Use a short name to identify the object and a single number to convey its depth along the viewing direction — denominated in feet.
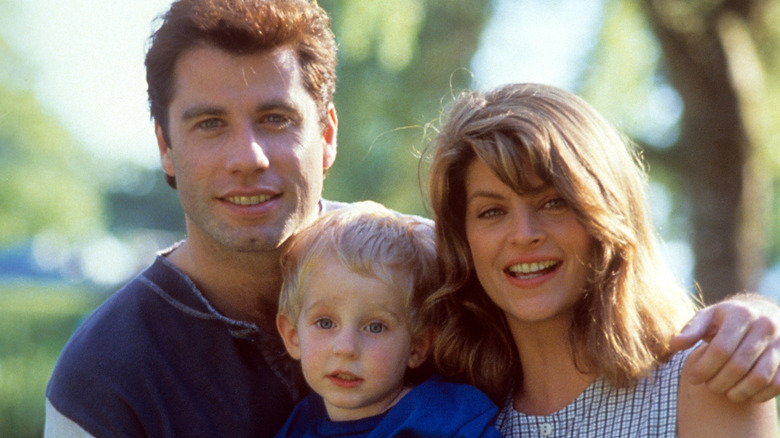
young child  16.08
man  18.16
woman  15.51
